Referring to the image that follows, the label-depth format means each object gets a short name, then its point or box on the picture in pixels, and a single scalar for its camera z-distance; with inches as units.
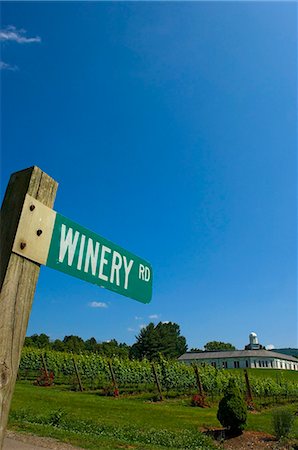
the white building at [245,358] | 3351.4
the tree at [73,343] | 2742.6
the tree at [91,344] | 3097.9
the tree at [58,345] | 2746.1
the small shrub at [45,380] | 1047.1
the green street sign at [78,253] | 57.1
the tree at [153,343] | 3351.4
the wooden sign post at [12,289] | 50.8
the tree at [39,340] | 2736.2
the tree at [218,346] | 4932.6
